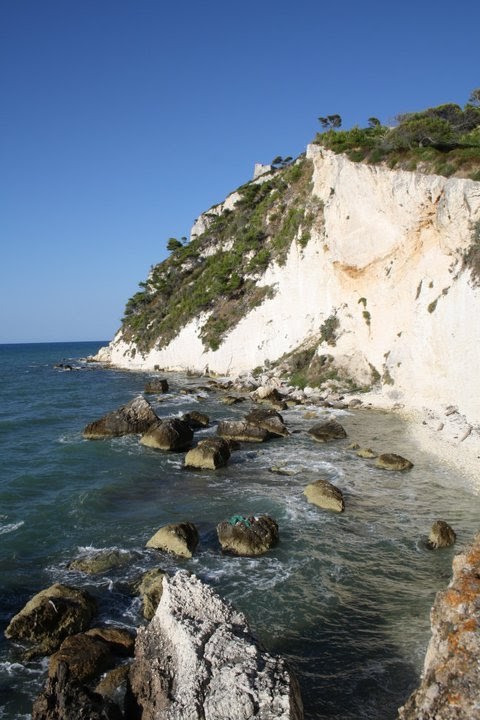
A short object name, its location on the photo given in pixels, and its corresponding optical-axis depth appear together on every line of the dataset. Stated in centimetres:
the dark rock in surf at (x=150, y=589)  976
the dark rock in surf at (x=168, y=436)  2255
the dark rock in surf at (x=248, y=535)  1248
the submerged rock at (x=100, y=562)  1176
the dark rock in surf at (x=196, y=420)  2700
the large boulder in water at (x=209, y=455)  1975
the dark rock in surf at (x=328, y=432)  2344
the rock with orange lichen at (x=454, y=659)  454
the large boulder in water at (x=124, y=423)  2528
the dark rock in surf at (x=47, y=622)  908
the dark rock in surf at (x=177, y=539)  1241
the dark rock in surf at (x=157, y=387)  4075
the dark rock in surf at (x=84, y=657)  801
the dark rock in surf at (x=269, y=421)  2466
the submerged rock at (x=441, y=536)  1237
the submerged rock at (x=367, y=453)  2041
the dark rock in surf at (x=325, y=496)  1500
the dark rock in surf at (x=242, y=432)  2373
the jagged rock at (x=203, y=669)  566
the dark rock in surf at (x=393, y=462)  1867
